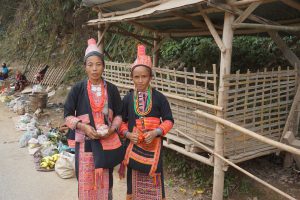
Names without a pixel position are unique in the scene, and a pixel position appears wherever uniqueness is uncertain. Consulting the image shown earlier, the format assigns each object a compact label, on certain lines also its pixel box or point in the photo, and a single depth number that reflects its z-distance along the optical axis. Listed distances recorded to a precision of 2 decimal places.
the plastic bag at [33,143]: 6.26
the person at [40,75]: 13.45
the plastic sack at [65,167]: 4.96
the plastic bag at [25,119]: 8.26
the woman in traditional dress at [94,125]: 2.61
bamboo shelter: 3.85
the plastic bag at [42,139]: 6.39
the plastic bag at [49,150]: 5.74
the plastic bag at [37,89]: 10.20
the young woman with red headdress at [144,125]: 2.66
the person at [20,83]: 13.16
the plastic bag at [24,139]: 6.57
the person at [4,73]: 14.72
